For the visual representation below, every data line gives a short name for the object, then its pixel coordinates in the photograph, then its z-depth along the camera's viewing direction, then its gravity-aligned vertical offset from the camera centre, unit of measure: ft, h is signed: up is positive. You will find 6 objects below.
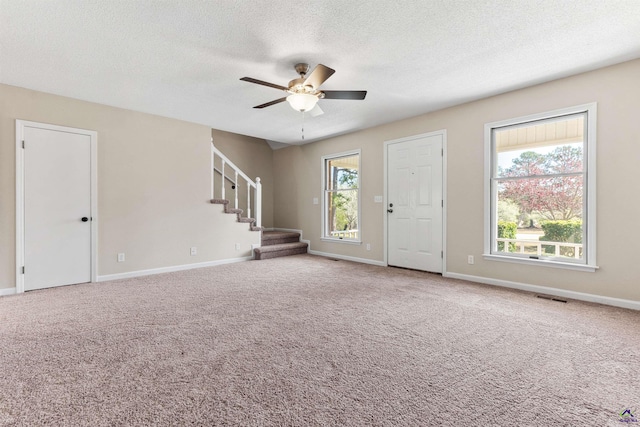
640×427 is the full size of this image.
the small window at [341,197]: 19.47 +0.99
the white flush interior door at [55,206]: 12.11 +0.21
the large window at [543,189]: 10.82 +0.93
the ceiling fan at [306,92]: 9.18 +3.84
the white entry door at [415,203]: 15.05 +0.48
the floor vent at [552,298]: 10.77 -3.15
